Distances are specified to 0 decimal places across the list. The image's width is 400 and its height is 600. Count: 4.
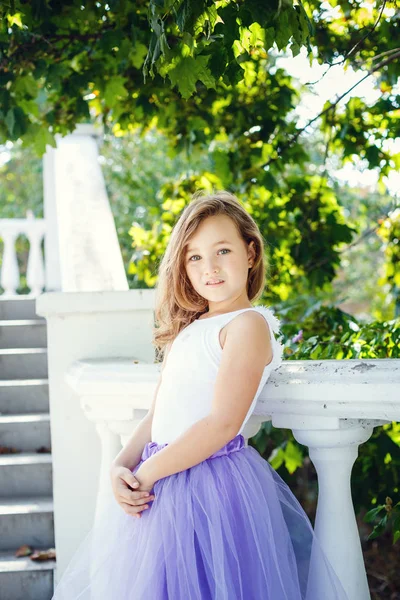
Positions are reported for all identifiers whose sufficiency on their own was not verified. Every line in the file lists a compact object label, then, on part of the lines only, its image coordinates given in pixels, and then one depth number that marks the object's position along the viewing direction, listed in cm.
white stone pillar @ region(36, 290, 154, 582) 257
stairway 286
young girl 160
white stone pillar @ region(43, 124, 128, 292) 342
